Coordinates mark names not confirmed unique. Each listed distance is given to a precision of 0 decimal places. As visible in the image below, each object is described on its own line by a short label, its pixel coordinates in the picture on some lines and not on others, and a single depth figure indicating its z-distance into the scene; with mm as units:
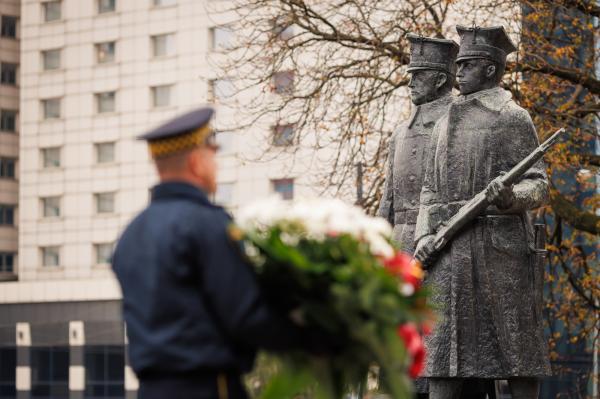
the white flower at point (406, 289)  5332
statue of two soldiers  10445
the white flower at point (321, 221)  5391
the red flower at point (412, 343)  5346
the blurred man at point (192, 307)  5289
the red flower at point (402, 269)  5355
